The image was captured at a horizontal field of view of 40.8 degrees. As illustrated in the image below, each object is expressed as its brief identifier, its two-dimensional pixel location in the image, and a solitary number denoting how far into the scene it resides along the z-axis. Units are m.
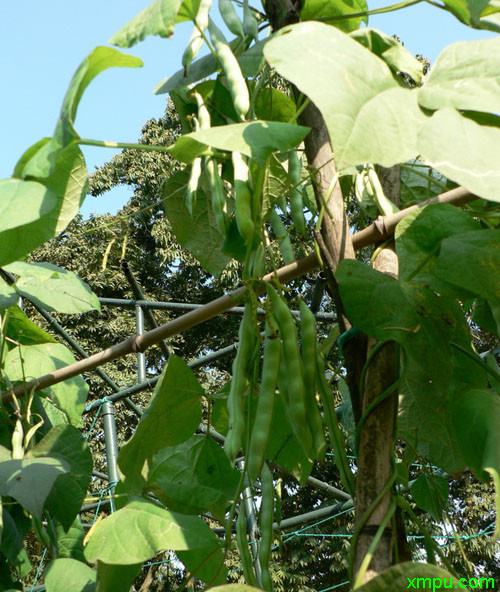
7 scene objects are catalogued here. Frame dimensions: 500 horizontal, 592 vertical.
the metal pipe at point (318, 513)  2.33
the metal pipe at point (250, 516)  2.91
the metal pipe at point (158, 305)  2.02
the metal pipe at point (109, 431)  2.32
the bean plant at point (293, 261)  0.43
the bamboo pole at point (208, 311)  0.60
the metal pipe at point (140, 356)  2.71
